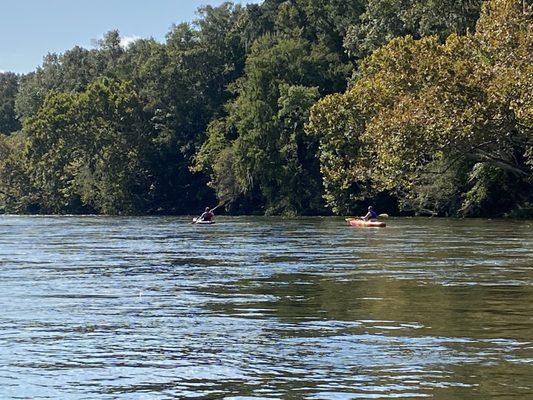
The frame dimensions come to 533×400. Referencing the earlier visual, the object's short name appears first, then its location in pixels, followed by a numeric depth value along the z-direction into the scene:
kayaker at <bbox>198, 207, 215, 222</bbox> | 64.38
